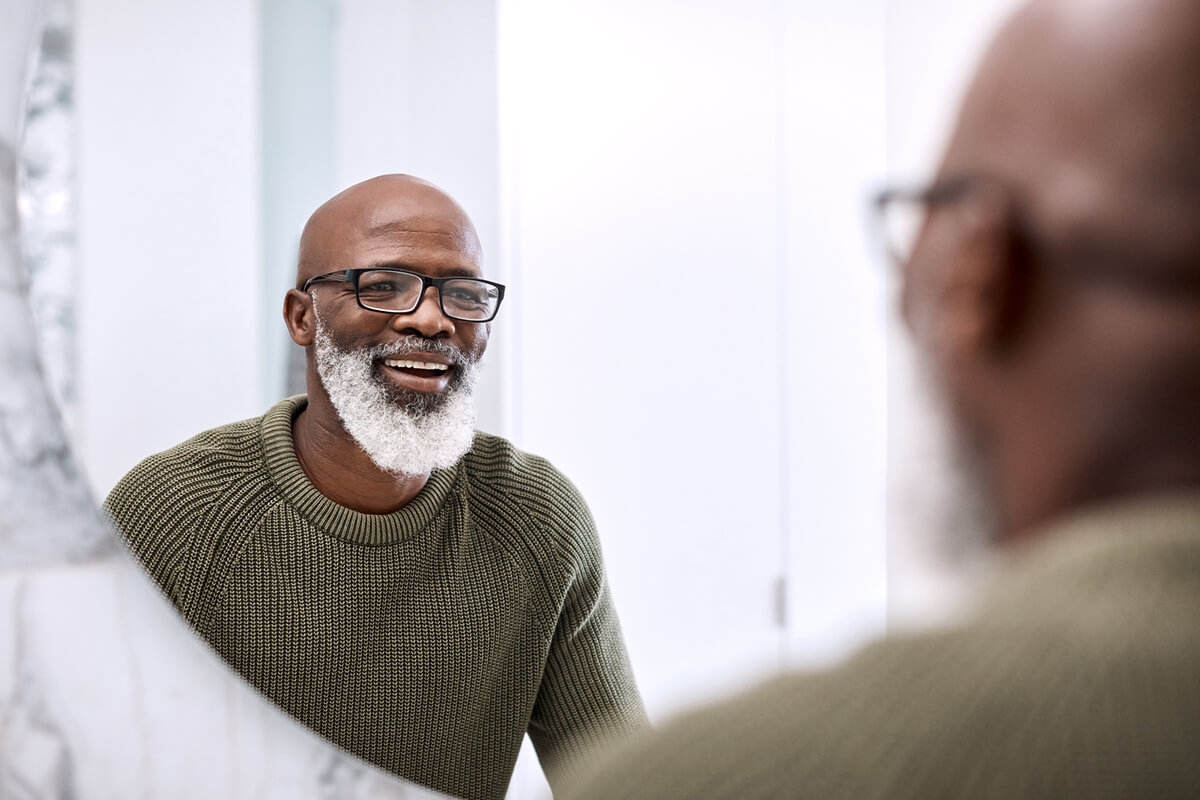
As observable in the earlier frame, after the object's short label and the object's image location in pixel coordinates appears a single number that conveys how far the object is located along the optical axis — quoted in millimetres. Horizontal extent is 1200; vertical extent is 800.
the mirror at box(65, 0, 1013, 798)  496
